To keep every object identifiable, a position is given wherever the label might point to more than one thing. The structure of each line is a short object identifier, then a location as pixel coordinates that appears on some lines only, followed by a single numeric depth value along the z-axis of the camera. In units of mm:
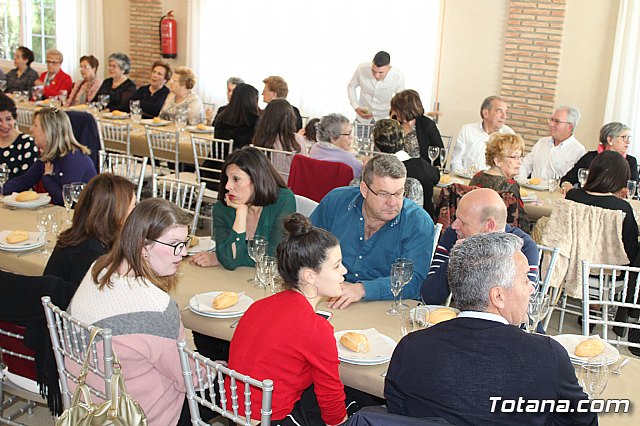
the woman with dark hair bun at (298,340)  2318
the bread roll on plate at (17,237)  3604
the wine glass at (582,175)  5191
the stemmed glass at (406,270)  2846
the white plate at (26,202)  4355
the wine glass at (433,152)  5684
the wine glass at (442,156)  5789
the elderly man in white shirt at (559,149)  6301
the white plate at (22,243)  3551
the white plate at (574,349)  2547
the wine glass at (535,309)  2545
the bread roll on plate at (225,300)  2910
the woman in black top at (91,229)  2965
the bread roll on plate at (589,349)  2572
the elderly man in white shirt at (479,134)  6602
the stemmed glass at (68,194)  3879
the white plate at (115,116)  7886
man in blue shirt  3352
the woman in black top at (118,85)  8766
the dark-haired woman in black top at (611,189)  4484
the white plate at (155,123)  7531
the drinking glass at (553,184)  5438
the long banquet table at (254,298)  2402
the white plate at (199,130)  7348
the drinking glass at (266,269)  2961
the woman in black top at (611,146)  5773
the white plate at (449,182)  5493
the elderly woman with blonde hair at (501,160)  4434
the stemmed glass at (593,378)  2121
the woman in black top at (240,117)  6340
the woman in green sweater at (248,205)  3514
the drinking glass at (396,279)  2838
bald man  3084
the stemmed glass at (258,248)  3131
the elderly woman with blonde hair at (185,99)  7957
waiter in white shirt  8125
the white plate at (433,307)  2883
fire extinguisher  10883
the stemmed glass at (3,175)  4410
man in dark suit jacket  1903
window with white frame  12602
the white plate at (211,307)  2871
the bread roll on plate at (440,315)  2760
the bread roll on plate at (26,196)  4402
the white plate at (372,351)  2498
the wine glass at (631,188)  5129
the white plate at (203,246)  3678
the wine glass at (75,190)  3871
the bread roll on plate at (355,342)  2555
